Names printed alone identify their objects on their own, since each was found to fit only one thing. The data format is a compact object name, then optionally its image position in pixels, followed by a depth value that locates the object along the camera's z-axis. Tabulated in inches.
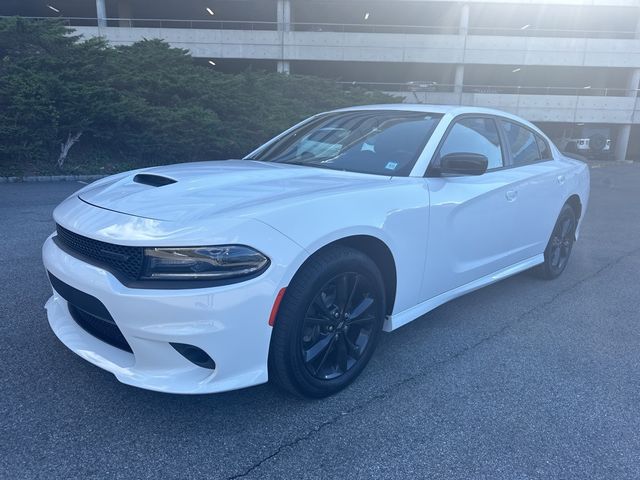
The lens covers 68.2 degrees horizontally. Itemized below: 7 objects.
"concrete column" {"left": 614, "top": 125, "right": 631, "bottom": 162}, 1061.8
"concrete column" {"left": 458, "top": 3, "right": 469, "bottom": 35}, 981.8
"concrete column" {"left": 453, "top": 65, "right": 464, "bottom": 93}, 1007.5
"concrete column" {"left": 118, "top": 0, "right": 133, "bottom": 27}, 983.5
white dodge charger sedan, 80.9
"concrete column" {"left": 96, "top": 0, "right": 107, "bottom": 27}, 912.3
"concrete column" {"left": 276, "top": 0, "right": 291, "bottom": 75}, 953.5
